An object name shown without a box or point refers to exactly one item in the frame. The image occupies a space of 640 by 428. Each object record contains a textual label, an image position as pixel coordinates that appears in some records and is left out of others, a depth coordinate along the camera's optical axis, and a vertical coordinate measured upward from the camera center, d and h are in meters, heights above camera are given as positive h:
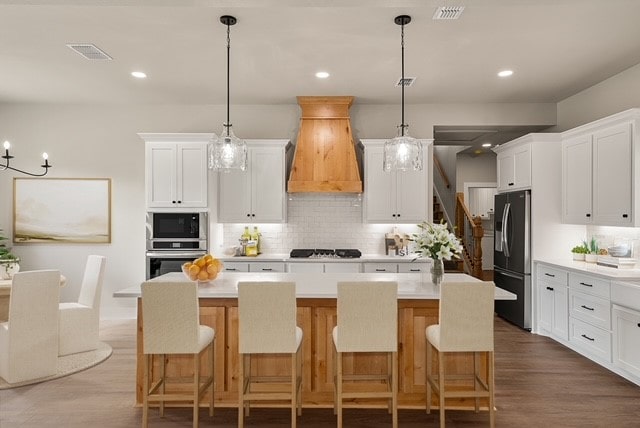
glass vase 3.25 -0.41
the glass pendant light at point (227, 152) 3.45 +0.56
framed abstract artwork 5.82 +0.12
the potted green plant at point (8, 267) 3.97 -0.47
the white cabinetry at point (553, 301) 4.58 -0.95
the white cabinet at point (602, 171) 3.98 +0.52
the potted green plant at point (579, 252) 4.83 -0.38
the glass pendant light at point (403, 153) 3.43 +0.55
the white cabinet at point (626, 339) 3.53 -1.06
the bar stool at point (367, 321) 2.67 -0.66
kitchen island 3.08 -1.02
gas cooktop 5.36 -0.45
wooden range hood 5.34 +0.89
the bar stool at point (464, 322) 2.66 -0.67
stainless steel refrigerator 5.20 -0.45
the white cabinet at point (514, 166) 5.29 +0.72
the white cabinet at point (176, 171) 5.22 +0.61
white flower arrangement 3.16 -0.18
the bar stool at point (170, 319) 2.68 -0.65
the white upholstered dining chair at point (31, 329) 3.52 -0.96
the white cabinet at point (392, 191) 5.46 +0.37
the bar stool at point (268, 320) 2.67 -0.66
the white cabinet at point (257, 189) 5.46 +0.39
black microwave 5.14 -0.17
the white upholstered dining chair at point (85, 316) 4.24 -1.03
